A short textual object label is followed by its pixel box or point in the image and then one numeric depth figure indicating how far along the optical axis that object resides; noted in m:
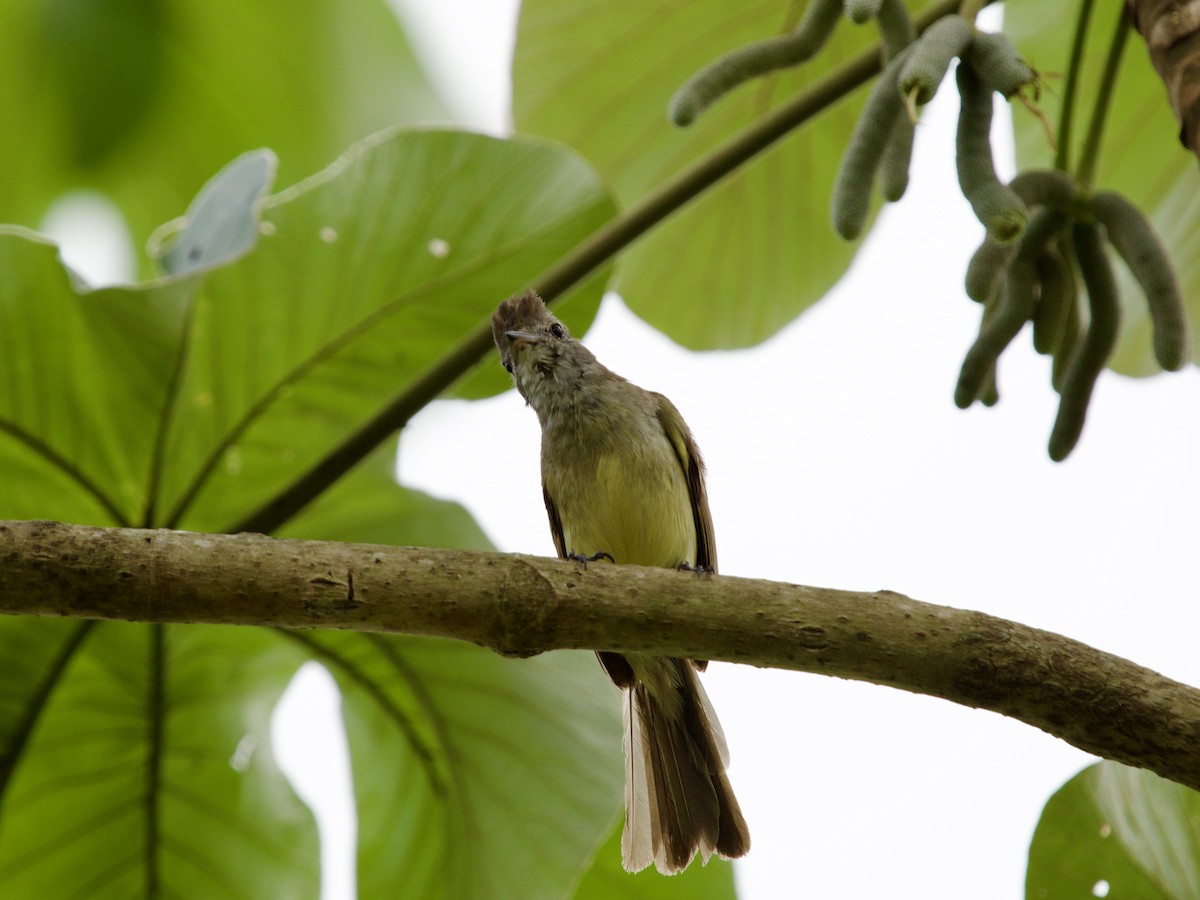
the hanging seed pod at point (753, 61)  4.53
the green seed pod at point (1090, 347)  4.56
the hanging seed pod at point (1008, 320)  4.54
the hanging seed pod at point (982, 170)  3.89
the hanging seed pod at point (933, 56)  3.87
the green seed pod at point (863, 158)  4.30
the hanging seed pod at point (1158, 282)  4.36
